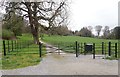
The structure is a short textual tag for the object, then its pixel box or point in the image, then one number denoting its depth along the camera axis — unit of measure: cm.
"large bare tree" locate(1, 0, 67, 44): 1026
